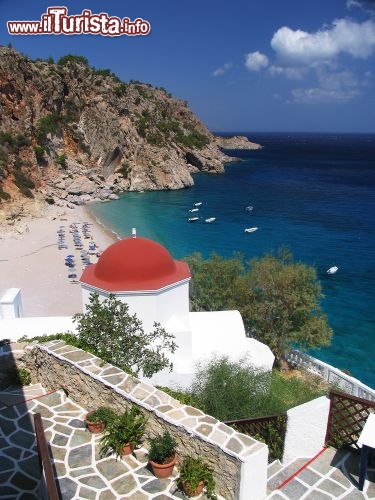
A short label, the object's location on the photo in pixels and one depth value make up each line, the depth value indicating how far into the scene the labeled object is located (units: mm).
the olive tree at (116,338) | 8734
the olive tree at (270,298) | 15719
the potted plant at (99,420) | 6707
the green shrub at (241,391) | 8586
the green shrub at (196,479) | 5586
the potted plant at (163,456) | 5863
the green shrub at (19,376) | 8402
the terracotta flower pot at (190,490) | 5581
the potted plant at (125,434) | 6270
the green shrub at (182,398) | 7359
